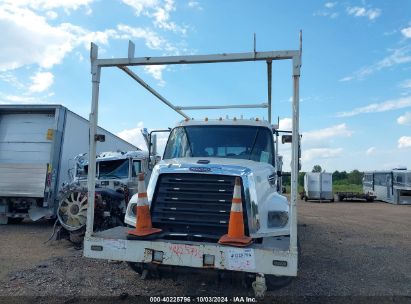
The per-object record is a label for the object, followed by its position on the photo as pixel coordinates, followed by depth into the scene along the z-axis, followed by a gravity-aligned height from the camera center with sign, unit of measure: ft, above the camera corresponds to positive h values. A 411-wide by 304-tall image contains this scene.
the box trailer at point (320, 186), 110.73 +1.63
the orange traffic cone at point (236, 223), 15.38 -1.30
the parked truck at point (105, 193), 29.30 -0.65
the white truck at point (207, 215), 14.96 -1.13
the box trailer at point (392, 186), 101.81 +2.20
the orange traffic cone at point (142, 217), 16.51 -1.27
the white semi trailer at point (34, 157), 39.73 +2.66
